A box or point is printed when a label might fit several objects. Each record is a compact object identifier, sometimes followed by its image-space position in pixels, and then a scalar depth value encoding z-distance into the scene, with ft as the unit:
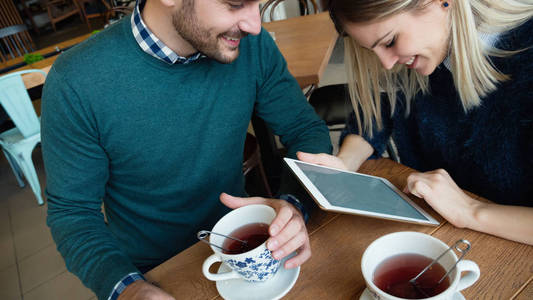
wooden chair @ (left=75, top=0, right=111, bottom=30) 30.12
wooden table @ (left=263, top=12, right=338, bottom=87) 5.49
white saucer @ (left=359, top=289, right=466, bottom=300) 1.88
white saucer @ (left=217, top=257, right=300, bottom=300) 2.21
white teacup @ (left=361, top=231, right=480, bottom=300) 1.67
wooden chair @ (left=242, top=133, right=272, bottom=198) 5.99
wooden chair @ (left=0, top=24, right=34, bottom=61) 14.28
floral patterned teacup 2.08
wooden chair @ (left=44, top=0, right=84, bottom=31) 31.41
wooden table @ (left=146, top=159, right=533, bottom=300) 2.00
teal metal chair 8.73
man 3.08
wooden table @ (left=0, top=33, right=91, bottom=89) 9.29
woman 2.55
